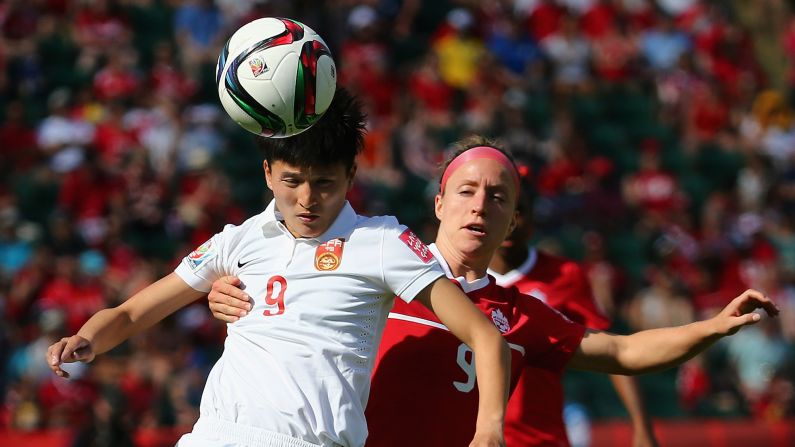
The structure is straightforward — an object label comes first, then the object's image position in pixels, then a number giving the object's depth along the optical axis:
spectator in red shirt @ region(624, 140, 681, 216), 29.87
